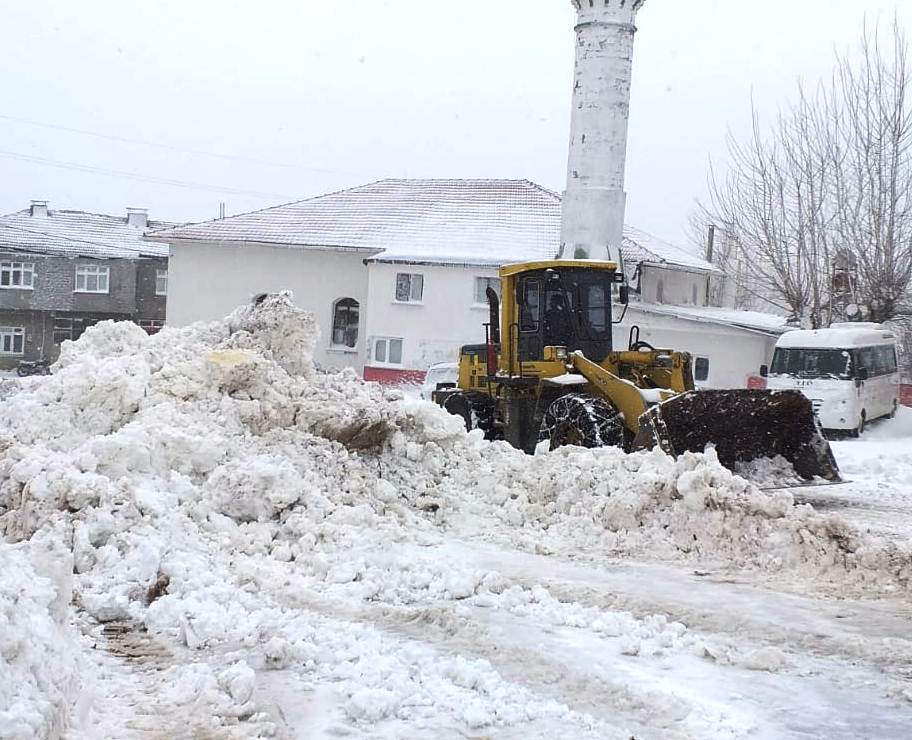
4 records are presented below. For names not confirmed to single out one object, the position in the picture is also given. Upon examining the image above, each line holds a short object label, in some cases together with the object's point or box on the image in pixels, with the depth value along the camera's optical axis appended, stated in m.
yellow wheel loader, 10.83
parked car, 24.11
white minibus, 21.33
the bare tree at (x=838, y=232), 27.47
